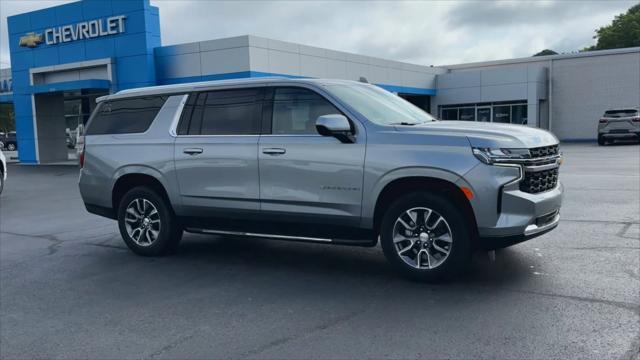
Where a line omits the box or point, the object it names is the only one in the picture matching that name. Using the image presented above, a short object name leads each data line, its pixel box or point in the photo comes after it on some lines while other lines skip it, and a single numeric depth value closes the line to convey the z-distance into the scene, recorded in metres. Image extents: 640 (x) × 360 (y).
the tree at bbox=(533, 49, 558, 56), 76.79
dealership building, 23.31
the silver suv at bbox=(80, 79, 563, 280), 5.08
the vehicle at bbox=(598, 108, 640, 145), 25.34
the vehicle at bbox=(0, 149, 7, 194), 14.03
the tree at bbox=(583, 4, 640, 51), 52.03
